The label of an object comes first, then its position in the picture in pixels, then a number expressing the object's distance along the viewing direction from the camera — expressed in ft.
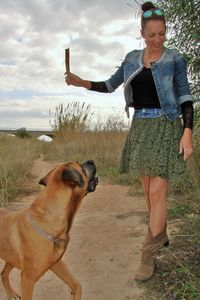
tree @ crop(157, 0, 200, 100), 15.01
